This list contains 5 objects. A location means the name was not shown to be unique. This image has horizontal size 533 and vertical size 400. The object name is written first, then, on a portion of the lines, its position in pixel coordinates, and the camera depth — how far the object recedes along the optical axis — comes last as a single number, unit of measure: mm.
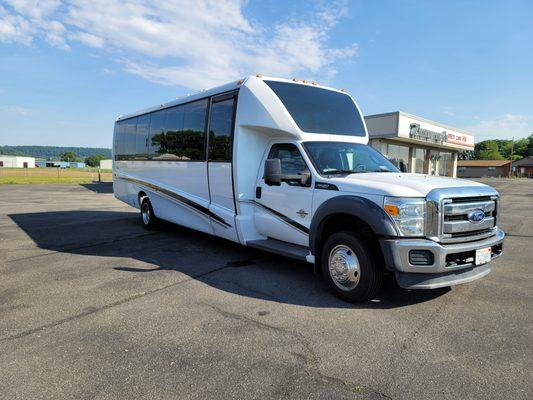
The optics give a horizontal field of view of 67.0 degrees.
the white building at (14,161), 148250
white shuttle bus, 4406
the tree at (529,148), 132612
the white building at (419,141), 28141
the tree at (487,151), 129875
